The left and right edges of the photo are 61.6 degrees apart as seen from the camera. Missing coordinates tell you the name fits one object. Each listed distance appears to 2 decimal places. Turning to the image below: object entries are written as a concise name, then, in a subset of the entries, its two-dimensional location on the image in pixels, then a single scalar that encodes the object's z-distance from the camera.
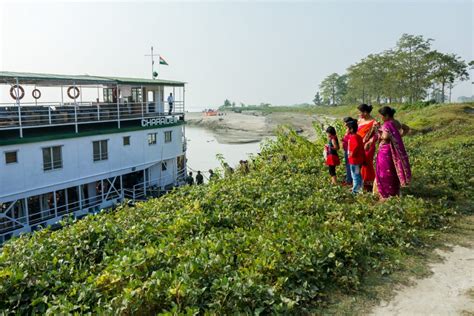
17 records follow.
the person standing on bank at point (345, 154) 8.39
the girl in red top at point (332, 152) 9.12
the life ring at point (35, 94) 19.69
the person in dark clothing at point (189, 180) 22.70
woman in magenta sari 7.25
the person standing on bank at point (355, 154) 8.17
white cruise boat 13.98
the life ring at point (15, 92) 14.50
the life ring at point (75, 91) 17.07
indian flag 26.70
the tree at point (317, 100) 145.12
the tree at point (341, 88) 110.06
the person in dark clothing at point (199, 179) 20.86
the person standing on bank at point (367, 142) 8.18
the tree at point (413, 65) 48.27
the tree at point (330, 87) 110.00
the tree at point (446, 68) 45.72
